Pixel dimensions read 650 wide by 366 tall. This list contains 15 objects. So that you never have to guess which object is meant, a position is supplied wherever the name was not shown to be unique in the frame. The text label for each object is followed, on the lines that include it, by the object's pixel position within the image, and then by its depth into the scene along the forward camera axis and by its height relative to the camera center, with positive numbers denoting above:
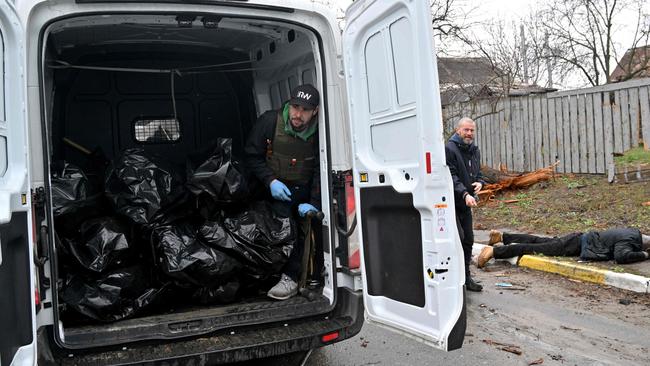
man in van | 4.15 +0.11
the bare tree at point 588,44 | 20.25 +4.34
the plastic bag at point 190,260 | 3.80 -0.52
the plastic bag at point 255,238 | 3.97 -0.42
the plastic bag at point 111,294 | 3.50 -0.68
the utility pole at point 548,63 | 22.00 +4.05
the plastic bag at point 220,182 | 4.10 -0.01
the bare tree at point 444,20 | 16.45 +4.26
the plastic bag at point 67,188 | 3.65 +0.01
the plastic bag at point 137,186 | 3.98 -0.01
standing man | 5.61 -0.08
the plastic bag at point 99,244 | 3.64 -0.37
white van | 2.64 -0.10
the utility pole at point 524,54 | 18.83 +3.71
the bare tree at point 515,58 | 14.04 +3.36
